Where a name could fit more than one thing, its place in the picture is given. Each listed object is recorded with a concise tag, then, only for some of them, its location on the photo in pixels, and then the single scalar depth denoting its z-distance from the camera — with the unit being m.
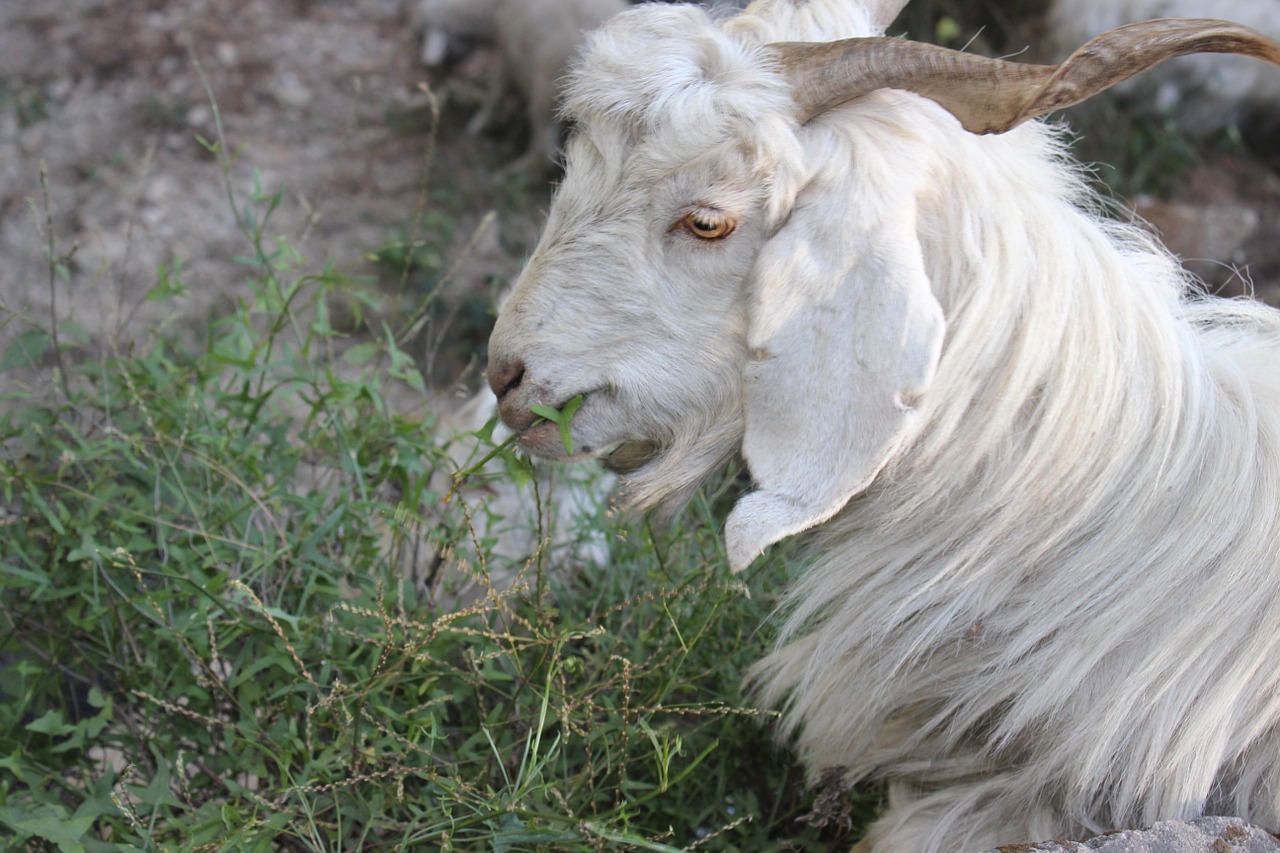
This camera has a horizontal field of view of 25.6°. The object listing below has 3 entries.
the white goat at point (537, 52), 2.93
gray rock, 1.34
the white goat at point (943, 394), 1.37
